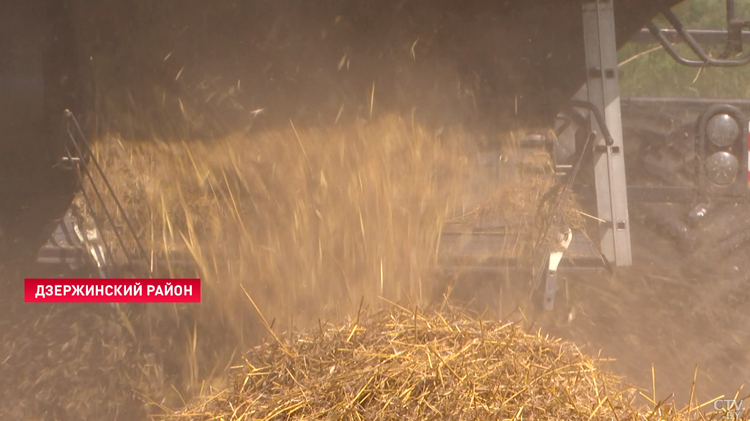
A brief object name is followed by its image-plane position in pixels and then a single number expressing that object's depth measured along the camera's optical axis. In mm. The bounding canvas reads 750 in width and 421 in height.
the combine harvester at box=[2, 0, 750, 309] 23434
